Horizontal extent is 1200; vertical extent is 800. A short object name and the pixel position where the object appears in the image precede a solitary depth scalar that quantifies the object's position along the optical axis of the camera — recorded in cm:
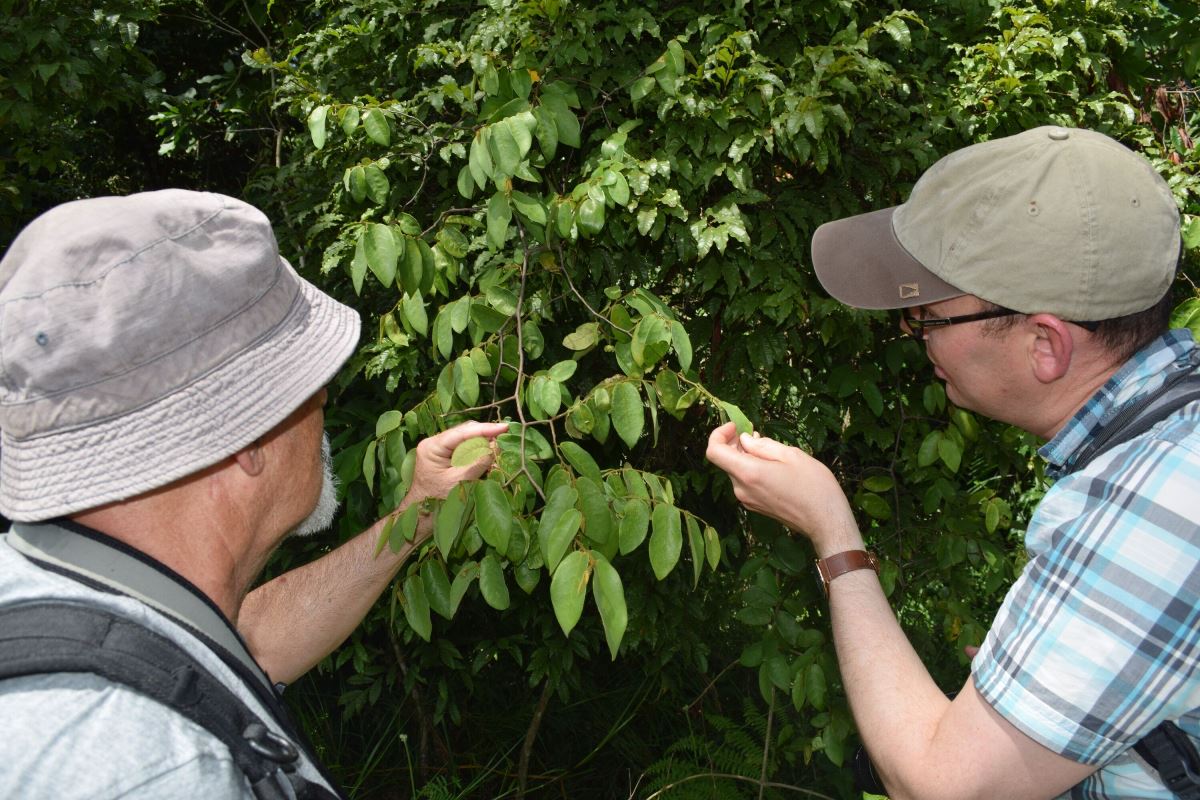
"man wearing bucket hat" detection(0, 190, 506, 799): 102
